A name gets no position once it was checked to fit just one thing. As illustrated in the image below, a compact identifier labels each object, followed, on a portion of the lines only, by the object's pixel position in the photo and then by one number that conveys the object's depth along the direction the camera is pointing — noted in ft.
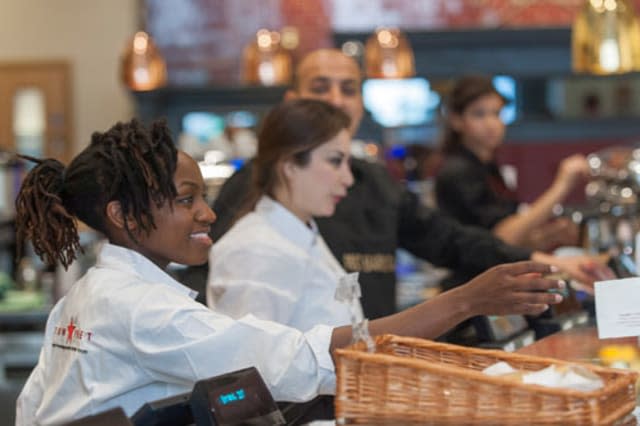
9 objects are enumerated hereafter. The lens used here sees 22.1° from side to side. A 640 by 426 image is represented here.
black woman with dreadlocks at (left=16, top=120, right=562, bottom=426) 7.92
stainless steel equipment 15.84
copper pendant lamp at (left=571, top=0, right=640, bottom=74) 17.07
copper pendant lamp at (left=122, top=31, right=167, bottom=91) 28.78
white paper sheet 7.74
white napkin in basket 6.48
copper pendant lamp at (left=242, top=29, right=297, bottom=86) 28.90
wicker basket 6.19
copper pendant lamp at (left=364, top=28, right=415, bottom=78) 26.14
